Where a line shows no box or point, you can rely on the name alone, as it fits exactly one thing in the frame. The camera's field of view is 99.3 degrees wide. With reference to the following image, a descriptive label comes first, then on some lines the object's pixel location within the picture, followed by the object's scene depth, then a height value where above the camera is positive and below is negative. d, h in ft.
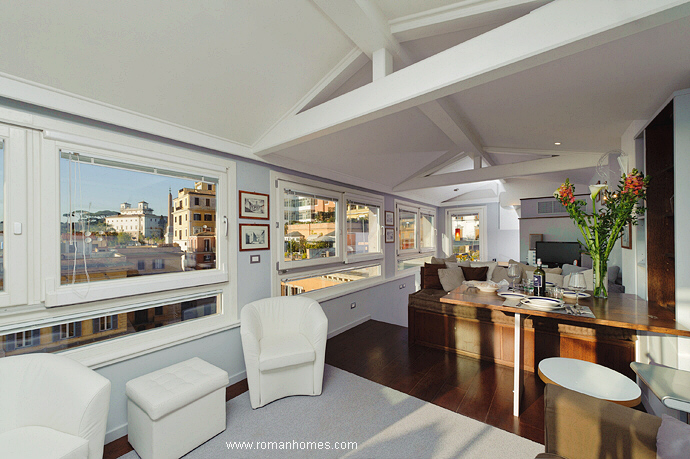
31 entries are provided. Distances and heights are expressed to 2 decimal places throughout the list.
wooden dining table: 5.45 -1.81
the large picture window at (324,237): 11.07 -0.37
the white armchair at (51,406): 4.43 -2.86
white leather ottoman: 5.70 -3.72
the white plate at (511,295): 7.39 -1.73
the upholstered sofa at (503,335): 8.24 -3.55
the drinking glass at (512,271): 8.62 -1.30
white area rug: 6.11 -4.64
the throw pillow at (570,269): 13.35 -1.94
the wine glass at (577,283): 7.85 -1.49
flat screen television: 17.62 -1.57
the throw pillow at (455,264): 14.37 -1.79
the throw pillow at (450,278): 13.07 -2.25
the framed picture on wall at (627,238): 8.27 -0.32
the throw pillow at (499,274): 12.80 -2.04
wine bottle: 7.67 -1.48
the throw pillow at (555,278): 10.81 -1.91
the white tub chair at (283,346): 7.50 -3.21
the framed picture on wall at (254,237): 9.43 -0.25
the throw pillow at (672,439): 3.19 -2.39
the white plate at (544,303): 6.53 -1.72
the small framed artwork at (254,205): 9.44 +0.80
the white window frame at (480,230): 22.68 -0.16
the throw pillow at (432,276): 13.89 -2.32
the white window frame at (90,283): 5.89 -0.73
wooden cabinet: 6.69 +0.31
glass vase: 7.46 -1.26
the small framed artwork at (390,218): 17.48 +0.63
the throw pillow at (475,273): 13.33 -2.06
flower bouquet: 6.72 +0.31
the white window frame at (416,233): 18.61 -0.34
